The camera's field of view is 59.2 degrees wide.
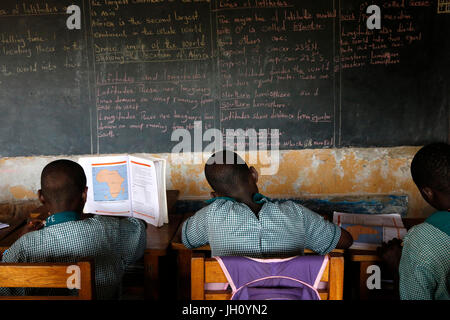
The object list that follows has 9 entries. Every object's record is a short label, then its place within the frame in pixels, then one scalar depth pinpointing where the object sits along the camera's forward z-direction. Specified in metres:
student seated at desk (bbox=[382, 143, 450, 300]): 1.33
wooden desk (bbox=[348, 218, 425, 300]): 1.81
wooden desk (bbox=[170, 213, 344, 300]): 2.00
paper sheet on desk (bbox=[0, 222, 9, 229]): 2.32
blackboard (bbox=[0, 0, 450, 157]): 3.29
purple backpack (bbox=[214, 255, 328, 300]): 1.22
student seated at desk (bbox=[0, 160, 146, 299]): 1.50
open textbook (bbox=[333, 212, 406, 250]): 1.97
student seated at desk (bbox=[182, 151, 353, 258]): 1.55
